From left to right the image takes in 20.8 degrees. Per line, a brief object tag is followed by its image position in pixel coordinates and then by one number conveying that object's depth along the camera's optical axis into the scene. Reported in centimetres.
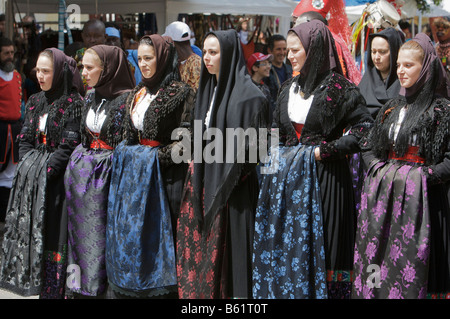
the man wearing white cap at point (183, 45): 1110
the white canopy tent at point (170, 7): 1435
